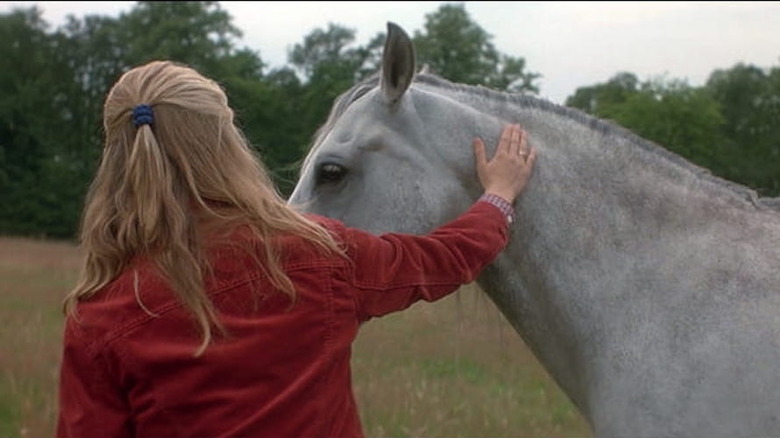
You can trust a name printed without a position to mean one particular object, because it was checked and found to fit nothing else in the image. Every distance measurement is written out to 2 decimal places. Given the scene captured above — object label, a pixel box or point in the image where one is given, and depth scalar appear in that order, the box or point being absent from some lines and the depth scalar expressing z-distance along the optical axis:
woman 2.18
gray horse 2.81
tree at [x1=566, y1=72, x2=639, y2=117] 48.28
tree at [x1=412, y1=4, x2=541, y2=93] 46.00
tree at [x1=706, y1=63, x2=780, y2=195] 33.78
